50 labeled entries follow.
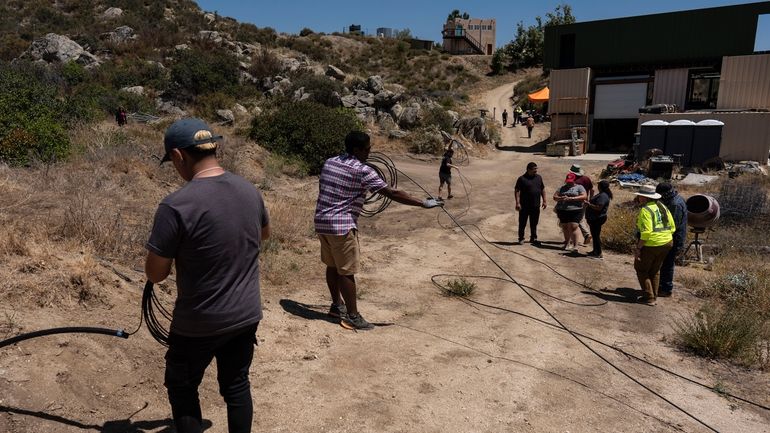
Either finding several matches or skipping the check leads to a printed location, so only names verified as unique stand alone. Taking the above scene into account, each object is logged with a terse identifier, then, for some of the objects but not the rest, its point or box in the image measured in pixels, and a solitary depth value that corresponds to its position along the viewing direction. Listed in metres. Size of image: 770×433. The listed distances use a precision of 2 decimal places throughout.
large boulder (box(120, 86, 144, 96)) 28.16
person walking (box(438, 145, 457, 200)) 14.32
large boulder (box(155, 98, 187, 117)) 26.30
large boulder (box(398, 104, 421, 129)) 25.97
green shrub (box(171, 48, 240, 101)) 29.09
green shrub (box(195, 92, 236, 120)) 25.28
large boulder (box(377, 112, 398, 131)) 25.50
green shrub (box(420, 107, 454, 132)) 25.48
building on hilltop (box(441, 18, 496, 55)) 67.12
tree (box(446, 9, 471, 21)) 72.56
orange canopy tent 36.47
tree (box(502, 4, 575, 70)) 56.06
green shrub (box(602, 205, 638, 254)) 10.13
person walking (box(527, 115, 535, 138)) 32.52
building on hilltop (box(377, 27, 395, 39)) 76.18
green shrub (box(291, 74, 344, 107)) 27.91
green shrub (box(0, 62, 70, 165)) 9.62
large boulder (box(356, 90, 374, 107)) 28.47
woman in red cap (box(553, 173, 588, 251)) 9.89
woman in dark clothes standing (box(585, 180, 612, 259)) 9.34
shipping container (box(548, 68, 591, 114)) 28.86
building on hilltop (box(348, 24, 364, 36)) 70.03
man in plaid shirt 5.02
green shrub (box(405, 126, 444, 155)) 23.61
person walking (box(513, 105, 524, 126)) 36.88
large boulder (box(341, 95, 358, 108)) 28.00
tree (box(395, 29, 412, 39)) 63.03
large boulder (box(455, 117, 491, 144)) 27.11
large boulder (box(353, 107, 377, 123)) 26.04
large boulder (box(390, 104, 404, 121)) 27.02
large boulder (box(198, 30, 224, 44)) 40.85
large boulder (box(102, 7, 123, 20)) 44.58
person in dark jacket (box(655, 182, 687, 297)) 7.50
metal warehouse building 24.36
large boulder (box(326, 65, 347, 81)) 37.28
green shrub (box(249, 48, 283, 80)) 34.44
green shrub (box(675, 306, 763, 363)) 5.40
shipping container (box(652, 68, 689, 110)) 27.31
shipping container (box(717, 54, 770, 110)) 24.78
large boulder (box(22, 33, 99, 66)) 34.28
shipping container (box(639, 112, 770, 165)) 22.31
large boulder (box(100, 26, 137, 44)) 39.44
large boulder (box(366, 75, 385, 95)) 30.62
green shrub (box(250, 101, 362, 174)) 17.06
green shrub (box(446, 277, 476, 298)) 7.07
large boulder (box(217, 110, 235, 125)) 23.97
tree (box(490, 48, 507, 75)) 55.74
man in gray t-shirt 2.43
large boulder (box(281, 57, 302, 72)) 36.50
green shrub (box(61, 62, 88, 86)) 29.61
